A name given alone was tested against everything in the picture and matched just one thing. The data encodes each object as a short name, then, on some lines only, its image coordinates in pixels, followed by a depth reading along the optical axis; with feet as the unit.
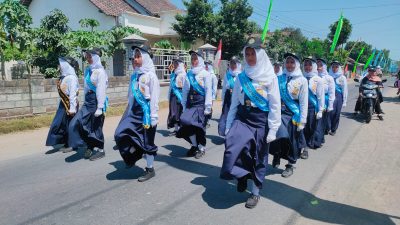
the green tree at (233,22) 73.72
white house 69.67
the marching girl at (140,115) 17.62
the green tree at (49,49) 43.98
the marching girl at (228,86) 27.06
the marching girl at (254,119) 14.33
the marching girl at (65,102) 22.71
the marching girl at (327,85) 27.32
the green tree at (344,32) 139.13
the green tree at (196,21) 72.02
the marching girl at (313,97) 23.02
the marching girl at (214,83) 31.21
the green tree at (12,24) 40.63
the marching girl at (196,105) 22.11
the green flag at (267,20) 53.98
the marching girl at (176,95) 28.89
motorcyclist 39.58
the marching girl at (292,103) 18.85
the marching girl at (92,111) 21.06
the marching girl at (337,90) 31.65
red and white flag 67.49
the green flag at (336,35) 49.02
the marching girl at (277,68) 34.04
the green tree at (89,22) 53.79
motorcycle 38.55
